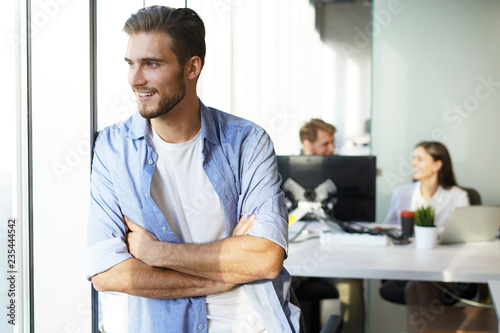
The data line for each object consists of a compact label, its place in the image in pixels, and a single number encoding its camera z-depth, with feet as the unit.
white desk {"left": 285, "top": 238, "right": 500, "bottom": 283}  8.07
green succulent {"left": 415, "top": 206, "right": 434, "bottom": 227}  9.68
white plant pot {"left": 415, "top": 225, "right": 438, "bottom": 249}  9.57
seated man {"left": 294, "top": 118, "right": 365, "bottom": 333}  11.20
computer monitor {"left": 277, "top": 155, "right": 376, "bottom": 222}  10.25
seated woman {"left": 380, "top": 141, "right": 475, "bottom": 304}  13.14
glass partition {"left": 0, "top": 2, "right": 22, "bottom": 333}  4.69
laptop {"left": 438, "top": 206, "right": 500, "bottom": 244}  9.85
